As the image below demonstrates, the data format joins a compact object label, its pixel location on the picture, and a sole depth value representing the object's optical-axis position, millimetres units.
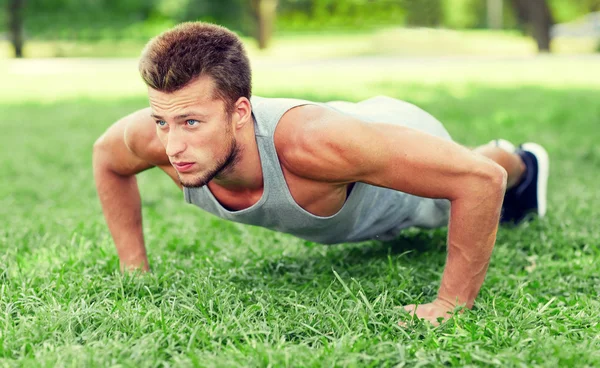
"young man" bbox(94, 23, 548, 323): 2912
